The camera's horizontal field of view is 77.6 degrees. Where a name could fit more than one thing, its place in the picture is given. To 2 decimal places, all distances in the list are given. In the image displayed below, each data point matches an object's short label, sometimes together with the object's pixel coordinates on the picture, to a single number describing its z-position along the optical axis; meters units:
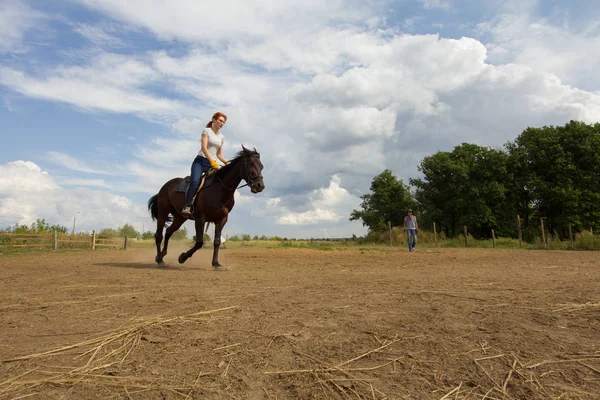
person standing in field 20.05
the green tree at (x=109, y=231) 34.71
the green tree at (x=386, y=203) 50.69
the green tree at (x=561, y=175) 35.47
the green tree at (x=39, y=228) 26.95
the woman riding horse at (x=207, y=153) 8.28
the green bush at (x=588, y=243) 18.19
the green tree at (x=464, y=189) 41.94
